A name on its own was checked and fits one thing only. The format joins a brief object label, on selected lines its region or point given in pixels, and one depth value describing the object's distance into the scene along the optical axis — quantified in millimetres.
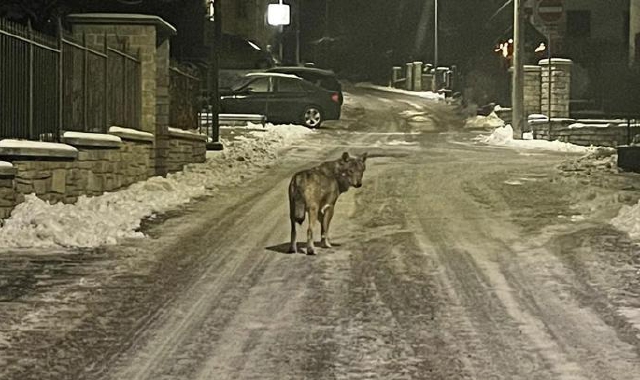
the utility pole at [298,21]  59875
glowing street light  51594
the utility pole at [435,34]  62500
